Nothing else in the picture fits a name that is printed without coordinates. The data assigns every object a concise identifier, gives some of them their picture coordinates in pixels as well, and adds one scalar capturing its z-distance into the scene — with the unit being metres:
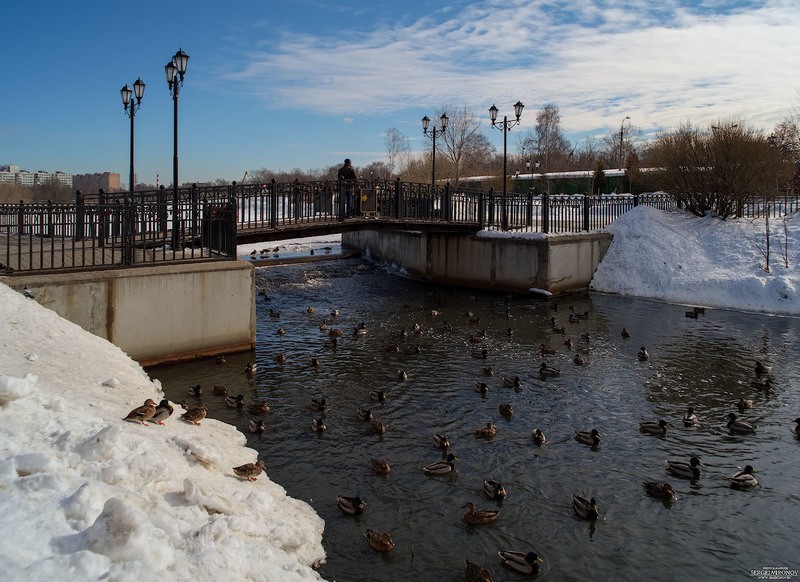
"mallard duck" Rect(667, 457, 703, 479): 9.56
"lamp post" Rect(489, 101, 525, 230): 29.75
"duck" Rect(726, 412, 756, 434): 11.53
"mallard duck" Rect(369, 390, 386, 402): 12.77
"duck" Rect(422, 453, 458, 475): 9.52
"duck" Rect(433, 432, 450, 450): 10.40
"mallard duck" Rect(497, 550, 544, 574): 7.20
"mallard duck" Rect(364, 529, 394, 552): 7.54
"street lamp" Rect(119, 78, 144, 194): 24.70
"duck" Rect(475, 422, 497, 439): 11.02
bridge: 14.31
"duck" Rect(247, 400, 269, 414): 11.84
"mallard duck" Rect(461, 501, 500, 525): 8.19
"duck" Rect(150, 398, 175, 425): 8.76
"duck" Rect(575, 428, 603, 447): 10.70
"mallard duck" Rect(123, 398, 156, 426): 8.52
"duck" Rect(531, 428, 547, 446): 10.77
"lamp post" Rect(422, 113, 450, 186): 33.81
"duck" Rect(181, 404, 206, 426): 9.92
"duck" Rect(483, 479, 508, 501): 8.80
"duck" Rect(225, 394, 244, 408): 11.98
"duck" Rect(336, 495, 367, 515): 8.30
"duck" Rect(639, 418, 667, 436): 11.29
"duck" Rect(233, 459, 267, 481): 8.40
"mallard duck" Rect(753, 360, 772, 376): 14.96
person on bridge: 22.67
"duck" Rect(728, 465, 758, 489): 9.34
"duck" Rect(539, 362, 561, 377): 14.82
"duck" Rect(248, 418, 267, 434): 10.79
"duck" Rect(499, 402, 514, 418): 12.07
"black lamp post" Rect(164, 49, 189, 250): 17.84
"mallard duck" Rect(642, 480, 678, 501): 8.92
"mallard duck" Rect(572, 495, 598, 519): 8.34
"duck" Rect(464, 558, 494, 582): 6.94
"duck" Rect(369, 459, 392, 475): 9.47
